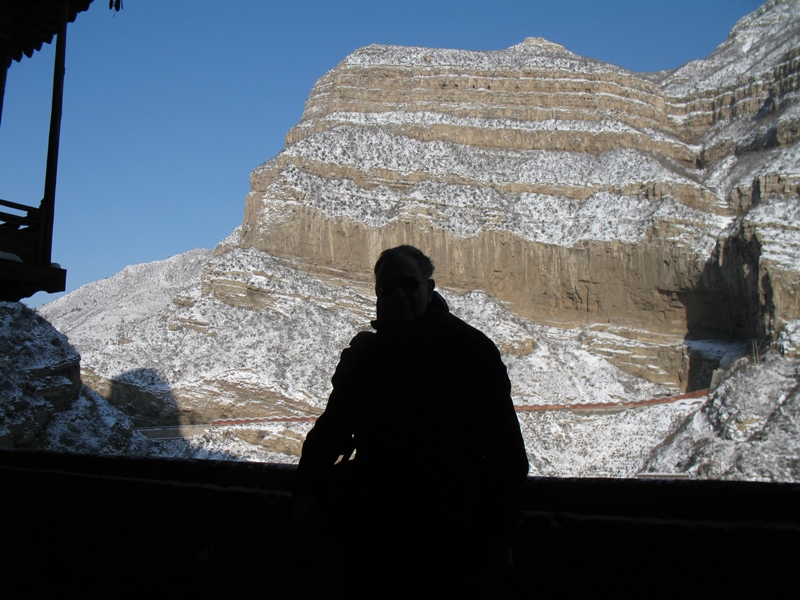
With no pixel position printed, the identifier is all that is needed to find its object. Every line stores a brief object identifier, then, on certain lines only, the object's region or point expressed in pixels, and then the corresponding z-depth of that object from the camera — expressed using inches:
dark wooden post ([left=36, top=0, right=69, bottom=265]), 283.7
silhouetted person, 113.4
